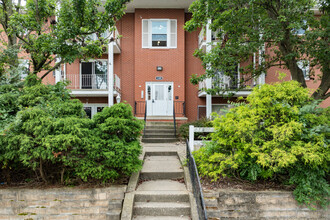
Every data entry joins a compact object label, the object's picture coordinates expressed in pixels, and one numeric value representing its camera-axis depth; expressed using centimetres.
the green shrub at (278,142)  448
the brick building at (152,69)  1385
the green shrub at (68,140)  457
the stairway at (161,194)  468
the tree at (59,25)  609
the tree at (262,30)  702
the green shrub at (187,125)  984
